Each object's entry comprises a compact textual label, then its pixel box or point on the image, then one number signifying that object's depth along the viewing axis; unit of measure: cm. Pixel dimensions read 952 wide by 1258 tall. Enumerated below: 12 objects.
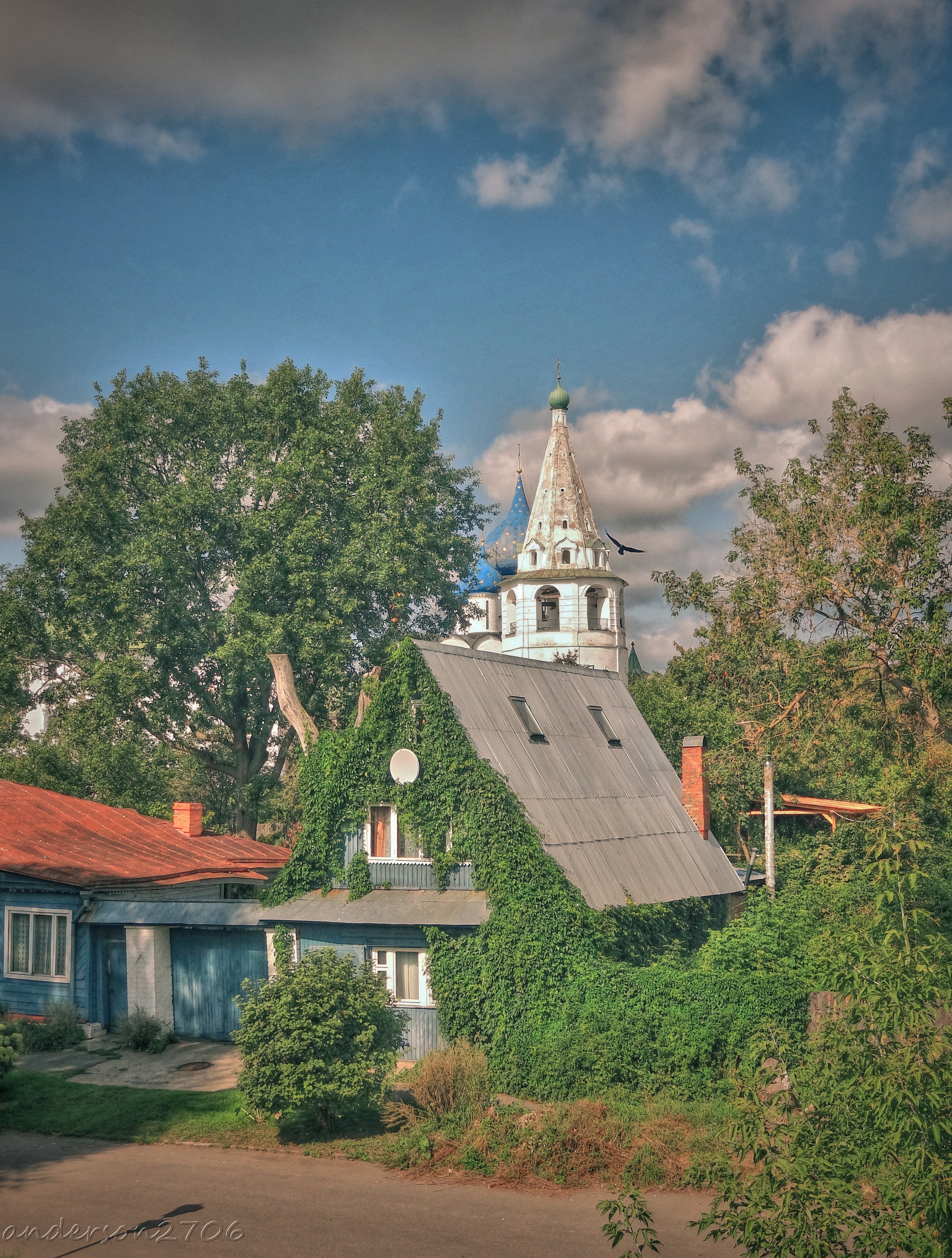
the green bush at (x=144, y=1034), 2112
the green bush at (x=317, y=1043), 1514
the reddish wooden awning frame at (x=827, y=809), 3416
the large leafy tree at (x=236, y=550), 3619
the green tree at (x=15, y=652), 3638
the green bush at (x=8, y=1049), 1477
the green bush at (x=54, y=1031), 2144
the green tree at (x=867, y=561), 2331
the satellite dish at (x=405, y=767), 2016
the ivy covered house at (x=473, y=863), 1834
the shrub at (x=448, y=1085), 1562
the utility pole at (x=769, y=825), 2980
